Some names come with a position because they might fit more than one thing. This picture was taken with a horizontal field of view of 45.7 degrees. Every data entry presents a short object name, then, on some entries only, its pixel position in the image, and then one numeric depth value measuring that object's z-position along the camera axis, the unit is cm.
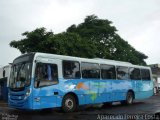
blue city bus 844
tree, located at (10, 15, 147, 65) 1827
